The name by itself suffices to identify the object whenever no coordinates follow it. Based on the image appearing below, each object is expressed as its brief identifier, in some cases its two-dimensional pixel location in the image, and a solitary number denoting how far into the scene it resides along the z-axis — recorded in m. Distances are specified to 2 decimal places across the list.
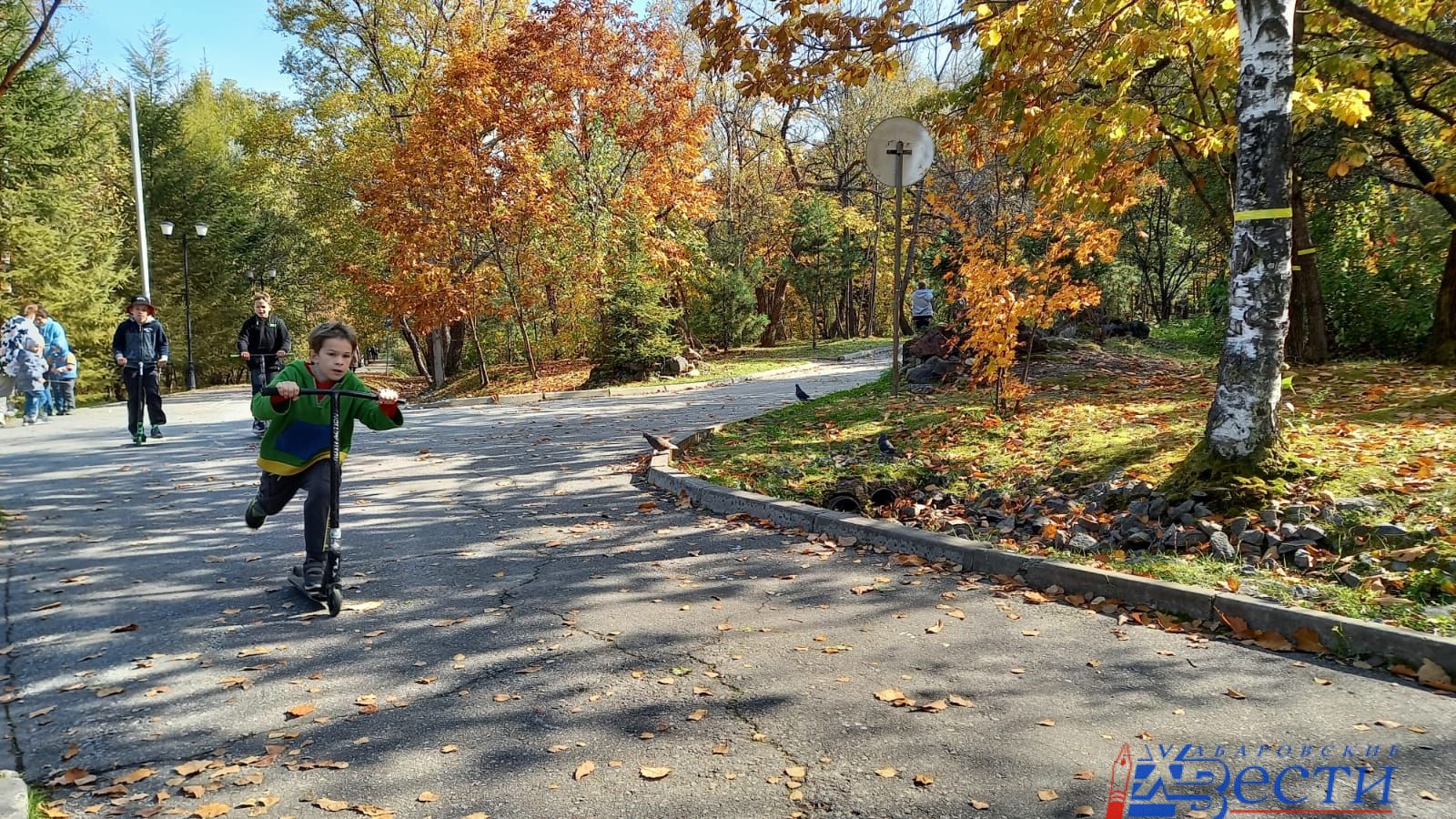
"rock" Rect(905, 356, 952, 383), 12.06
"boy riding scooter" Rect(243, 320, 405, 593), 4.73
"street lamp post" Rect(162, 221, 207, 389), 29.74
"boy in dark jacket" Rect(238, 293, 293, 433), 10.59
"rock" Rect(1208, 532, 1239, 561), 4.84
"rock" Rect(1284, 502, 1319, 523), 5.04
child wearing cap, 10.93
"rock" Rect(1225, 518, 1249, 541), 5.02
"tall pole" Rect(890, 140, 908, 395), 9.87
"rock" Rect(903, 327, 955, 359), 12.59
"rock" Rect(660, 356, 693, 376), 19.94
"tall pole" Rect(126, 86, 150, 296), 25.69
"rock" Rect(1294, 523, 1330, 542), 4.83
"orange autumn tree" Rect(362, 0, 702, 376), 19.42
